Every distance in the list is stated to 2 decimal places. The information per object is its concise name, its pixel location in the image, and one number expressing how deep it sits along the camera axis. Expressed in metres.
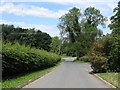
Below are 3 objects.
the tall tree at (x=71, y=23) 69.01
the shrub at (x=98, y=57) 21.62
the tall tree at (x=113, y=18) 33.45
